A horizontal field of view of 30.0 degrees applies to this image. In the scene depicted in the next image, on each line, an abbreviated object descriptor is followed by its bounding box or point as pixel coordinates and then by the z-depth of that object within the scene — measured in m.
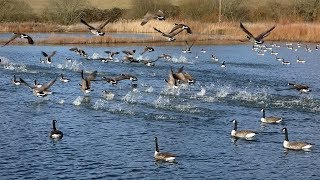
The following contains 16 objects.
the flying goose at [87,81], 27.69
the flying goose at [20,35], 27.03
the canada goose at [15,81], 34.13
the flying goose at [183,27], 26.02
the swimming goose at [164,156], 18.64
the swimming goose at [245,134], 21.86
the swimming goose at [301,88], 29.75
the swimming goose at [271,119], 24.43
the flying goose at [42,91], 27.58
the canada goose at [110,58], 44.66
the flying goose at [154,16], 24.59
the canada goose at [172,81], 27.21
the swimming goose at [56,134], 21.58
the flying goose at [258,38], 25.81
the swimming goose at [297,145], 20.44
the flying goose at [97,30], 25.67
